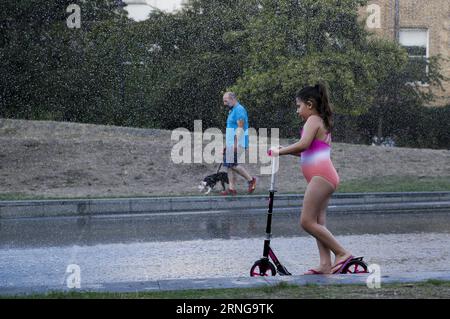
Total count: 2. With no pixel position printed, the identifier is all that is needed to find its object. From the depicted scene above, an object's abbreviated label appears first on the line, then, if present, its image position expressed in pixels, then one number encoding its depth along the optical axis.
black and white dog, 30.91
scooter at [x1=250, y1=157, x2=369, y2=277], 14.95
